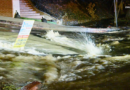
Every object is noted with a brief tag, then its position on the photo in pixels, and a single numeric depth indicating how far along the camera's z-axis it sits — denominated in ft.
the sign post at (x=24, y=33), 20.40
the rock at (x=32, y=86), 12.25
